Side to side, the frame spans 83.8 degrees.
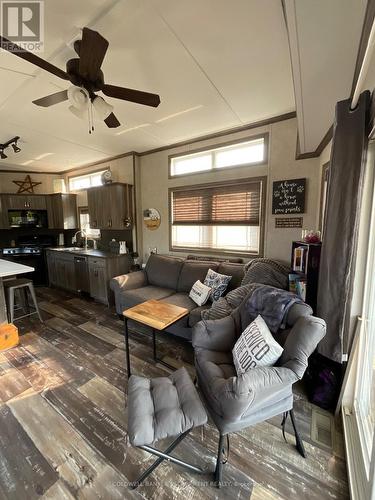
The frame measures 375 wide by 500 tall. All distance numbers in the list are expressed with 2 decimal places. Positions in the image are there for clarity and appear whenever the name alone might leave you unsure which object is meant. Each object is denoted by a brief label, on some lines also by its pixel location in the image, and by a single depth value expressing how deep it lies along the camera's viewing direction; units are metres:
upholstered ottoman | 1.12
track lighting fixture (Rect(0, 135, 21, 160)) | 3.35
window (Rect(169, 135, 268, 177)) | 2.95
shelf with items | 1.87
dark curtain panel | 1.35
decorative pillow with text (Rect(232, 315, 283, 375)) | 1.38
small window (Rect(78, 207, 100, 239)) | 5.07
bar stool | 3.04
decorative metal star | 5.16
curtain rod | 0.89
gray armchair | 1.17
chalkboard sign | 2.65
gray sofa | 2.77
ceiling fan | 1.25
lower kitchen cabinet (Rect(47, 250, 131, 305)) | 3.78
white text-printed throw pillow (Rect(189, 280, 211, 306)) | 2.66
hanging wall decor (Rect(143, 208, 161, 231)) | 3.99
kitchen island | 2.65
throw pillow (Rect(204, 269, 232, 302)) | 2.70
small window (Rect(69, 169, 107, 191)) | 4.85
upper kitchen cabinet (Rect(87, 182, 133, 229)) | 3.95
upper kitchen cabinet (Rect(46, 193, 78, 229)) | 5.16
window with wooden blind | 3.04
